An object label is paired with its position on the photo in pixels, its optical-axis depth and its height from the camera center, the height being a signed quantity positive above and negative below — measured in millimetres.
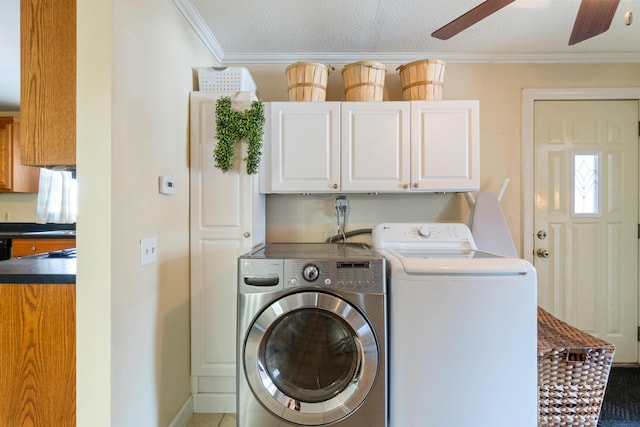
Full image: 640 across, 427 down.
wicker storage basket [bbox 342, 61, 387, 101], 1966 +906
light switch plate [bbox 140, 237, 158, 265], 1321 -171
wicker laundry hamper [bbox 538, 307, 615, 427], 1491 -862
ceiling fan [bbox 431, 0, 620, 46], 1182 +832
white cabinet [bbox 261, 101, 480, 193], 1968 +451
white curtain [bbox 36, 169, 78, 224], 3348 +181
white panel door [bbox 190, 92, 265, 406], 1795 -187
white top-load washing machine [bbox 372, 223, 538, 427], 1349 -627
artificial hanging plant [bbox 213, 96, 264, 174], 1730 +490
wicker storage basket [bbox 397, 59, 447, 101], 1961 +912
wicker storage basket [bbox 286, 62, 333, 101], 1947 +890
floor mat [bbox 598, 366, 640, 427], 1762 -1219
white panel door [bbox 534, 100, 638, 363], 2291 -20
